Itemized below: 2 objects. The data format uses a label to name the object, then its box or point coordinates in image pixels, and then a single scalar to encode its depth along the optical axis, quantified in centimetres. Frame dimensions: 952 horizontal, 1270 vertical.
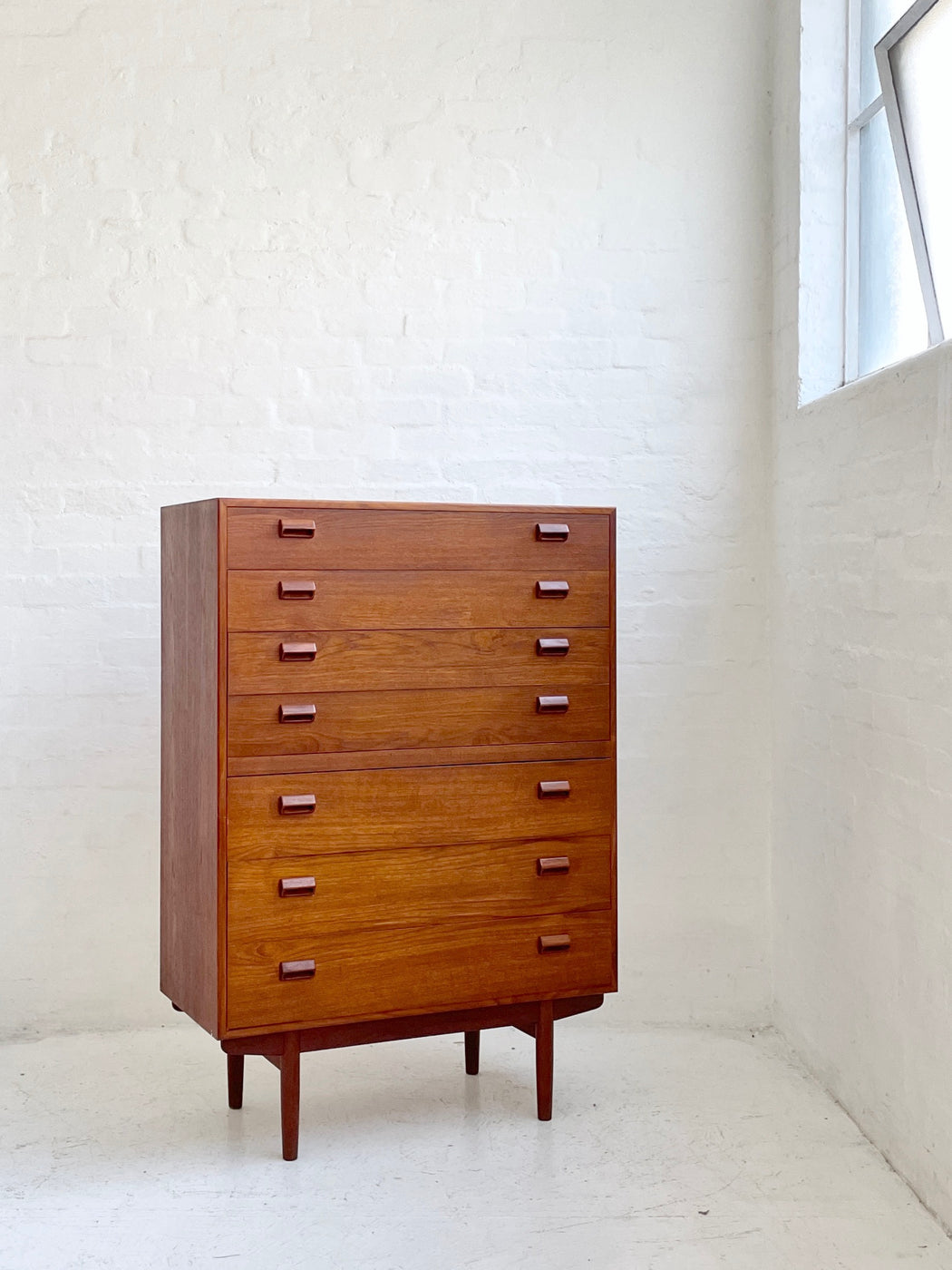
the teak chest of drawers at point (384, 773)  251
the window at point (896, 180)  269
